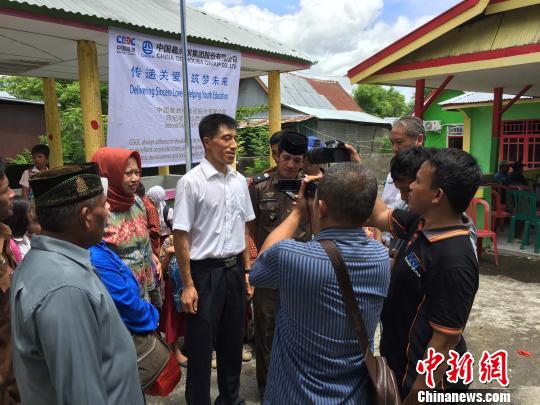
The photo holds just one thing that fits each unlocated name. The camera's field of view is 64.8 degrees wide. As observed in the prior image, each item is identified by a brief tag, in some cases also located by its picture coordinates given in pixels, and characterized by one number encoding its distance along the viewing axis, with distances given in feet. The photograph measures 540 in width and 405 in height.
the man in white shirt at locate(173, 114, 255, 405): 7.81
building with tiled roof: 58.70
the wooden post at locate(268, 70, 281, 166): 21.70
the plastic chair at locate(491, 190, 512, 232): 22.46
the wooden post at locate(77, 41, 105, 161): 14.19
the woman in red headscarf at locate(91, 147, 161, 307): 7.29
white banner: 13.87
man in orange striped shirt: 5.04
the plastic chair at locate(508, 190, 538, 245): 20.79
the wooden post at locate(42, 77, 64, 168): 24.36
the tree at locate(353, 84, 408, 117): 122.21
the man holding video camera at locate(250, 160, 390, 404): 4.45
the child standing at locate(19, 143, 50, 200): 20.70
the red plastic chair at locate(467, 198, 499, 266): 19.19
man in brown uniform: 9.11
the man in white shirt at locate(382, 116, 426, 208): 9.28
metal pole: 11.28
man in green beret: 3.60
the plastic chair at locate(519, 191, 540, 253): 20.66
